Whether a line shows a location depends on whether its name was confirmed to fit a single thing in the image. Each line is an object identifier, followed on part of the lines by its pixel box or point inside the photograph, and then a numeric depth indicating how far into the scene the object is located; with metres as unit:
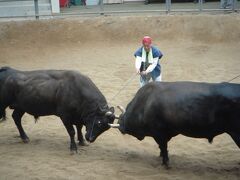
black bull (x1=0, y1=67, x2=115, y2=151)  13.67
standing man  16.12
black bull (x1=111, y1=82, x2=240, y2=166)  11.45
